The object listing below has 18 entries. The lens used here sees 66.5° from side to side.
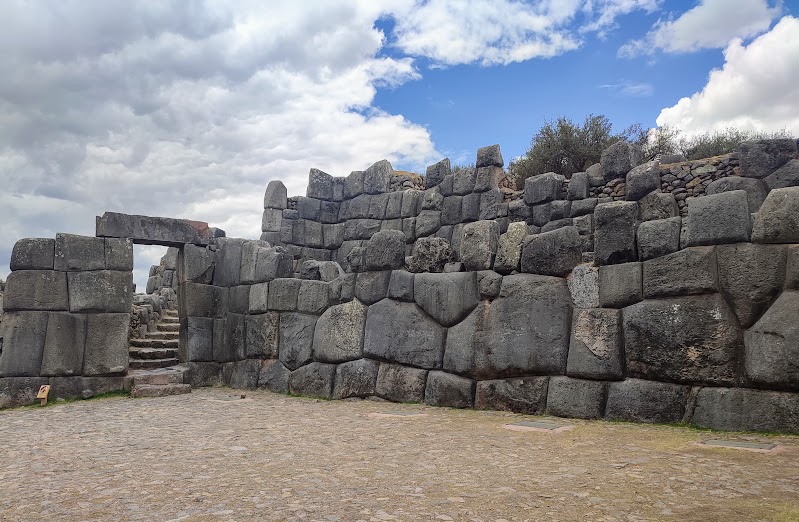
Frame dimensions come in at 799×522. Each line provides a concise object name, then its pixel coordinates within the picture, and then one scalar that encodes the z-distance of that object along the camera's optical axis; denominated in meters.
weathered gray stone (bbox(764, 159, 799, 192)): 12.46
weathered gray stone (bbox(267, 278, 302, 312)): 11.31
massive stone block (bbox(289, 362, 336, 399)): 10.12
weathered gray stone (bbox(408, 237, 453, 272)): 9.25
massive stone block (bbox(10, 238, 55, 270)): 10.63
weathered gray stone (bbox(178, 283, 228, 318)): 12.74
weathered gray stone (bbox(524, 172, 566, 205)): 15.67
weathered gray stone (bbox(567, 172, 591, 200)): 15.22
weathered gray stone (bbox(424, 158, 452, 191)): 18.30
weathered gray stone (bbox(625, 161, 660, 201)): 14.27
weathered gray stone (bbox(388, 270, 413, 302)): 9.35
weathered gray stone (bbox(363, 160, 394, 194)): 19.28
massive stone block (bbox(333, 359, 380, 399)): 9.51
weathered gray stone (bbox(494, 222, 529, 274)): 8.20
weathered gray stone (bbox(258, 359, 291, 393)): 11.01
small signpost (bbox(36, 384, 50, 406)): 10.11
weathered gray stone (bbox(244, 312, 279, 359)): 11.48
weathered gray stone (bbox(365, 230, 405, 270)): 9.78
